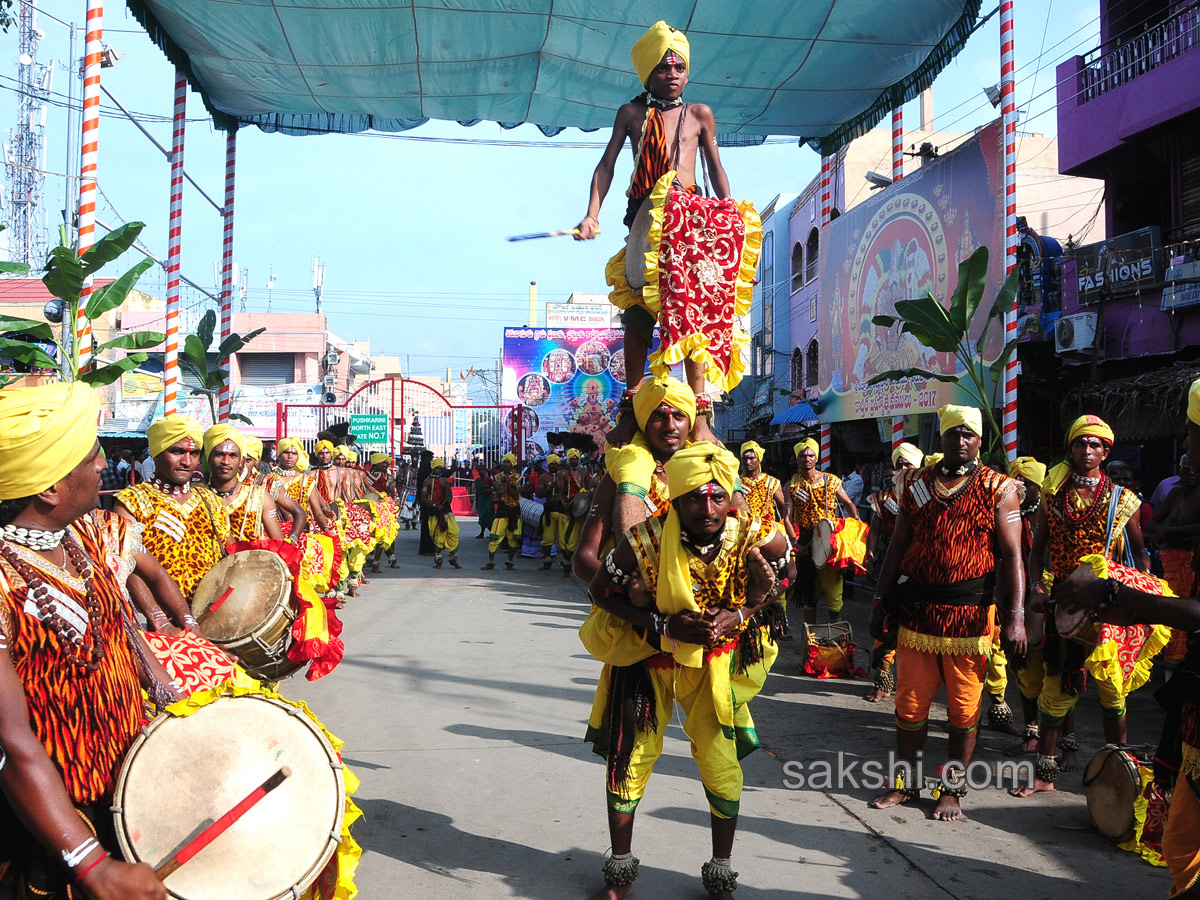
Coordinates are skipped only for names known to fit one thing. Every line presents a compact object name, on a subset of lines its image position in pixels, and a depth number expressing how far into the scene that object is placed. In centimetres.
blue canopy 998
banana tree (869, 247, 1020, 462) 953
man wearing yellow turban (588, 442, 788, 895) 353
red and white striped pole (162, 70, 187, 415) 947
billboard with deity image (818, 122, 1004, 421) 1075
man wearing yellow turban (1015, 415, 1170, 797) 523
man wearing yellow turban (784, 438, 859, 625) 963
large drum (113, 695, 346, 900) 238
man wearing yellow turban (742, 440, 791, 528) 879
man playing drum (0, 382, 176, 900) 209
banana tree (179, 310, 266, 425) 1113
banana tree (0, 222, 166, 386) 832
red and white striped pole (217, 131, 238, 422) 1214
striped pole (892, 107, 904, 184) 1183
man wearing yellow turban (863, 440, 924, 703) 729
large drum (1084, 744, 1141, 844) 439
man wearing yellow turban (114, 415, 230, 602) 529
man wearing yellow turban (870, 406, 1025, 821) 504
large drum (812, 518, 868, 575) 894
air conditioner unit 1462
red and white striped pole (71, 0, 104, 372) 838
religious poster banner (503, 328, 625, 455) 3303
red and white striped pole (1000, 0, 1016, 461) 862
